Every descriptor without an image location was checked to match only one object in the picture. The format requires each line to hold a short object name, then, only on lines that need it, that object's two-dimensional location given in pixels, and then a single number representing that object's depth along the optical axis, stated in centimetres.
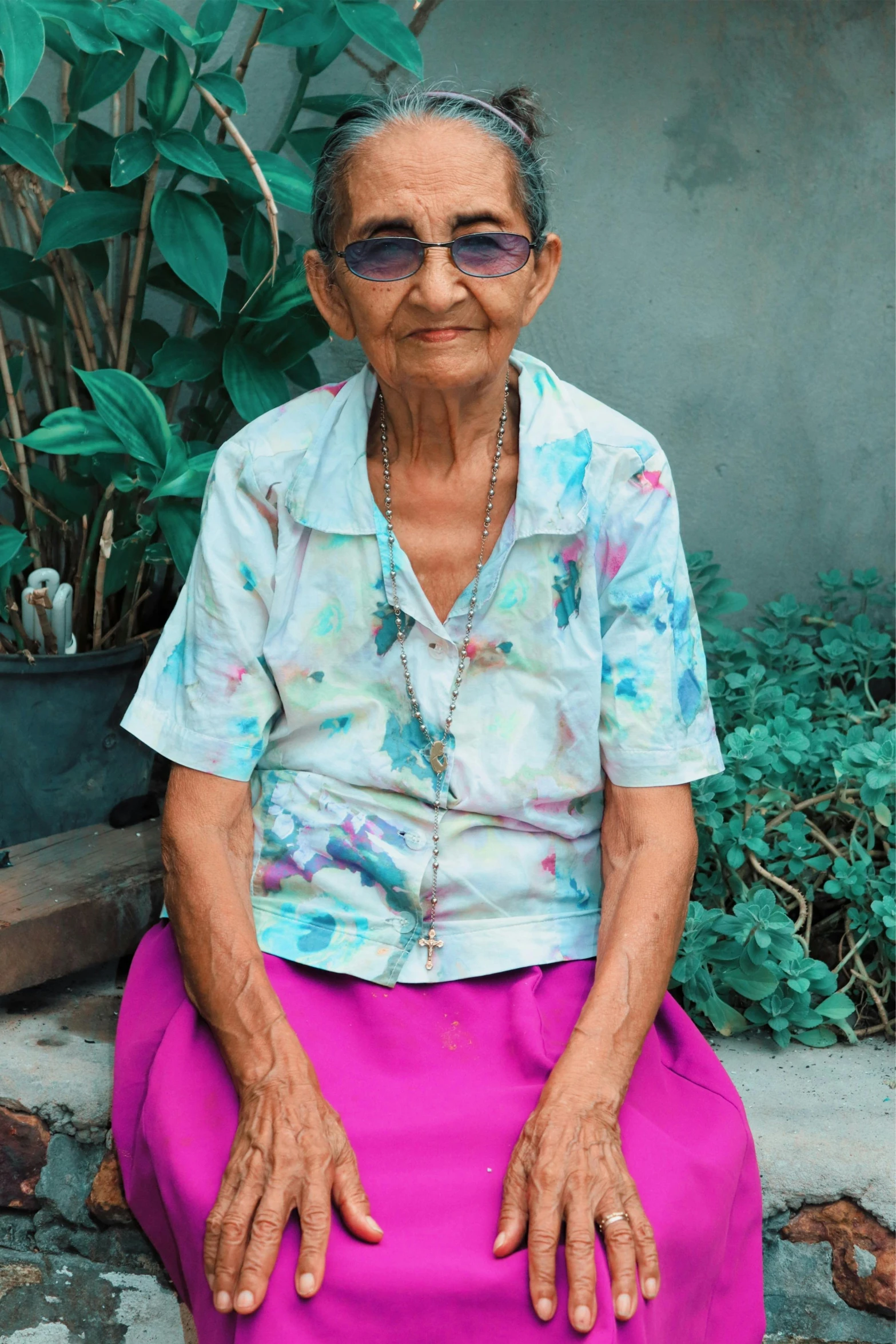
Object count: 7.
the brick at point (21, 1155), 207
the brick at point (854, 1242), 196
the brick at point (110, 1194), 204
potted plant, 224
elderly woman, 165
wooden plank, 223
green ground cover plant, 225
